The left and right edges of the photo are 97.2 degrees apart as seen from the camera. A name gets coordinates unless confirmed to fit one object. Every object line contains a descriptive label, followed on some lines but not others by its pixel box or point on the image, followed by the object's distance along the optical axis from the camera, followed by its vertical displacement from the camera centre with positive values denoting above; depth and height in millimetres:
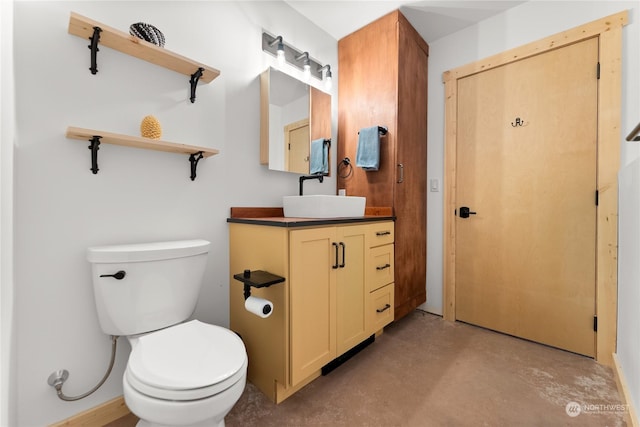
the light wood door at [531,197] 1834 +71
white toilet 856 -512
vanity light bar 1903 +1119
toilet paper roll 1239 -437
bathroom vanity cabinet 1333 -461
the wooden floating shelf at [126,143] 1128 +296
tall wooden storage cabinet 2129 +683
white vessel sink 1654 +10
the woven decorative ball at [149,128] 1307 +376
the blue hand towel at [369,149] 2131 +449
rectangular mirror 1834 +596
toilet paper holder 1250 -326
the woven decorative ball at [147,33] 1274 +807
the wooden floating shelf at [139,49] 1134 +722
